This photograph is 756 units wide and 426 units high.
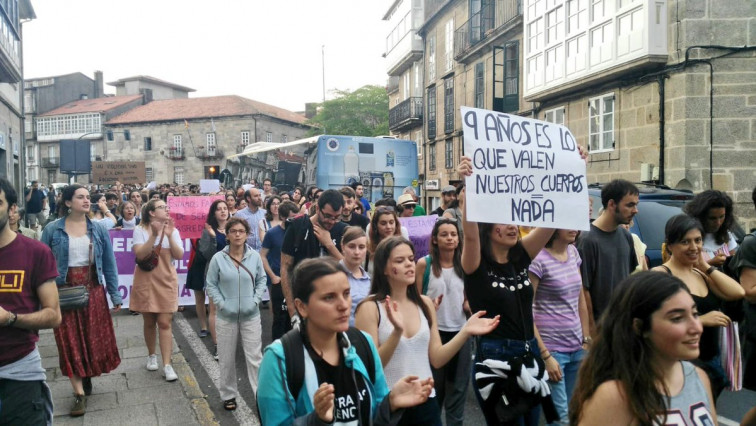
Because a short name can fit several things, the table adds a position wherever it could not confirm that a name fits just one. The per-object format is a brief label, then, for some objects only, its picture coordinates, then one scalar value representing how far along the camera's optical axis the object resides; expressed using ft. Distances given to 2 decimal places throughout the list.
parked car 23.54
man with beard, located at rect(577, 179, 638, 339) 14.67
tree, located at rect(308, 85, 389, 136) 185.47
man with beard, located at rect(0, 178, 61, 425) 10.84
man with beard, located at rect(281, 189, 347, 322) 18.71
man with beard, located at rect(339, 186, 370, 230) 23.81
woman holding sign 11.65
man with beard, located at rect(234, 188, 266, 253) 31.60
